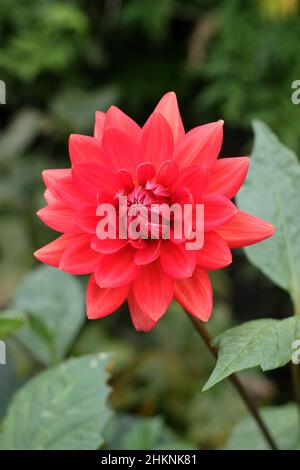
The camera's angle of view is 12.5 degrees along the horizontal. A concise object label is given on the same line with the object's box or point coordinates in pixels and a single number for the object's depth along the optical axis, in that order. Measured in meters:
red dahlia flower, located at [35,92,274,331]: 0.60
